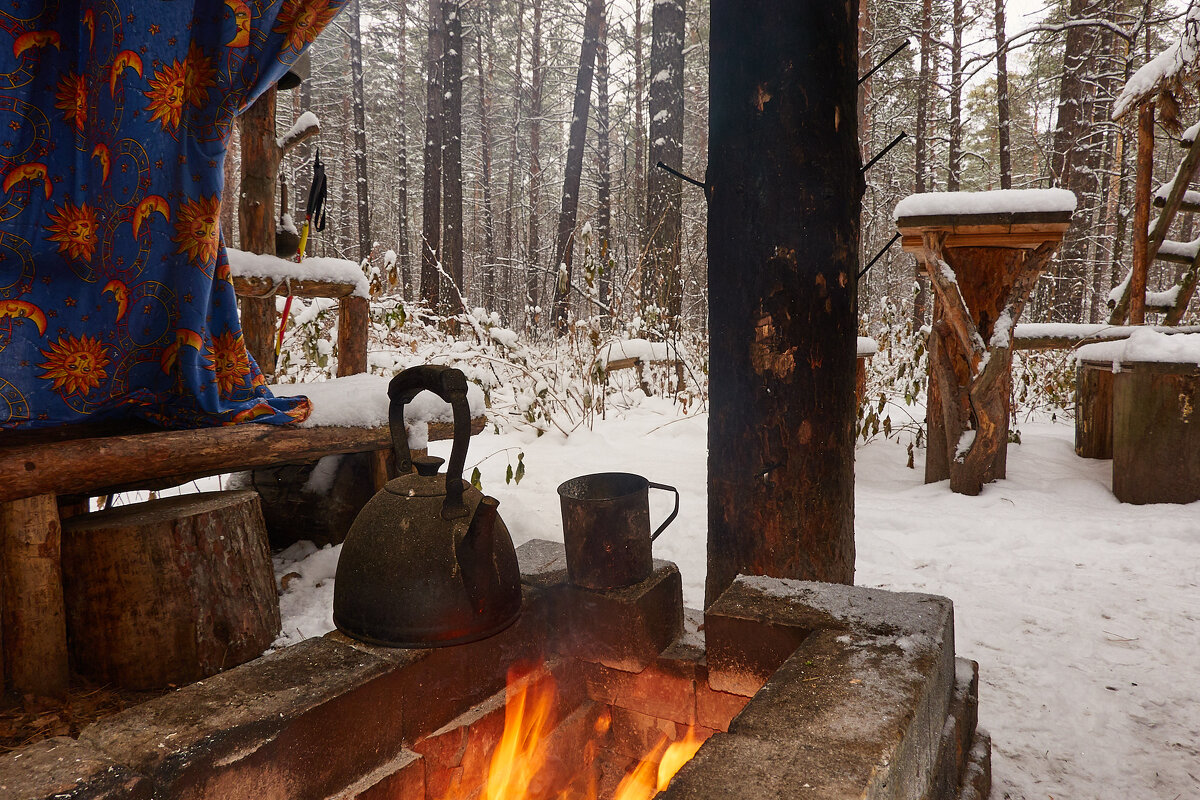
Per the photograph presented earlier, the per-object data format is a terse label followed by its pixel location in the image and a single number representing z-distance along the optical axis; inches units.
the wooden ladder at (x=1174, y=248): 205.5
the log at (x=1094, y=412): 194.5
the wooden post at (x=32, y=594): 85.8
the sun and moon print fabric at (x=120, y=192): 88.9
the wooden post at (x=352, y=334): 174.6
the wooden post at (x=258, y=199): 156.0
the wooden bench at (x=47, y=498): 84.0
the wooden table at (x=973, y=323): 167.5
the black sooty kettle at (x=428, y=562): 58.7
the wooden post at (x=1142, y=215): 205.8
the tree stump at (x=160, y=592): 92.7
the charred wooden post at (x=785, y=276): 75.8
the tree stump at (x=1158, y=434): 161.8
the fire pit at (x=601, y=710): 45.1
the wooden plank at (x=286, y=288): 136.2
